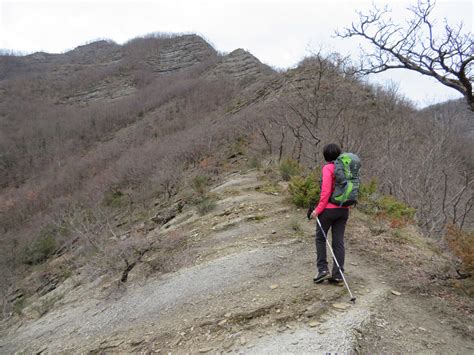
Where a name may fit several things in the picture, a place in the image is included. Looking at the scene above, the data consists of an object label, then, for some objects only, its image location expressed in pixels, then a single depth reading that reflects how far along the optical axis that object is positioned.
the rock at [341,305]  3.91
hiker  4.22
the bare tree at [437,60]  5.89
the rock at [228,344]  3.78
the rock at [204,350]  3.83
